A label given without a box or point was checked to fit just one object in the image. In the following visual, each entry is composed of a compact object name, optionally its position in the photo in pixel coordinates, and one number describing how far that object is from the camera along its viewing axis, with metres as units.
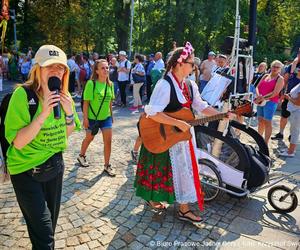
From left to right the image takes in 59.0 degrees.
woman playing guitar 2.75
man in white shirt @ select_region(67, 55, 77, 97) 10.77
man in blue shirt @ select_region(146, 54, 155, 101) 9.61
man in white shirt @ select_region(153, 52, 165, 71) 8.41
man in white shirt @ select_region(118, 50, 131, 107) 8.99
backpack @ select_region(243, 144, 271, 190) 3.26
